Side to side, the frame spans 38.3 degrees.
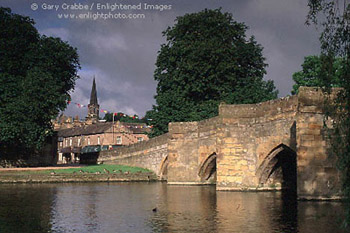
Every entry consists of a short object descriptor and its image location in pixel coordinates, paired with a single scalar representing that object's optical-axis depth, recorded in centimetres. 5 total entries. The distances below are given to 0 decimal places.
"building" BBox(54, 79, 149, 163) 7844
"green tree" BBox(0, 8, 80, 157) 3819
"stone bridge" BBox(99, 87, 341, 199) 2144
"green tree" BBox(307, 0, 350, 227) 1065
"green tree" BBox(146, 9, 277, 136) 4178
